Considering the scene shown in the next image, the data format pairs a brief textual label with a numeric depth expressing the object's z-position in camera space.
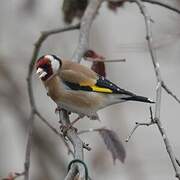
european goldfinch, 6.39
